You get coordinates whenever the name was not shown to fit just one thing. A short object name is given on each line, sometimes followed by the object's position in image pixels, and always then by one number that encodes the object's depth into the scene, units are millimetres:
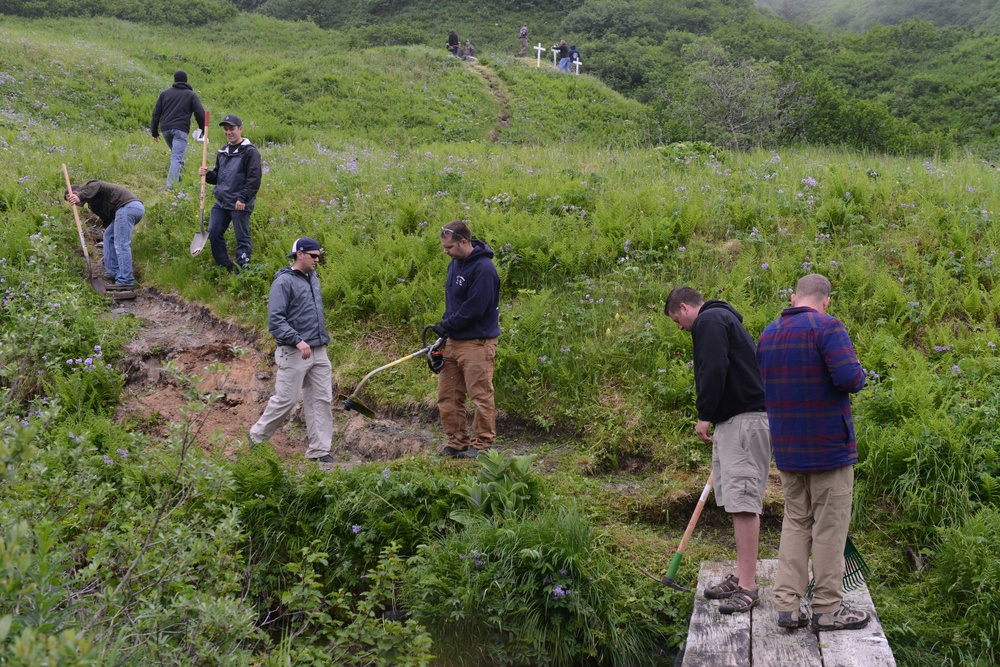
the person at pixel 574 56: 35094
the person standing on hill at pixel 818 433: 4426
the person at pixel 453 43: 33312
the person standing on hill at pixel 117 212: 10523
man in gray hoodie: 7020
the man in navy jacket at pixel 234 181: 9930
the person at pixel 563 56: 34375
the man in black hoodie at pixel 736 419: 4855
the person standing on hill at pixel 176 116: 12711
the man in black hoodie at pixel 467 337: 6875
